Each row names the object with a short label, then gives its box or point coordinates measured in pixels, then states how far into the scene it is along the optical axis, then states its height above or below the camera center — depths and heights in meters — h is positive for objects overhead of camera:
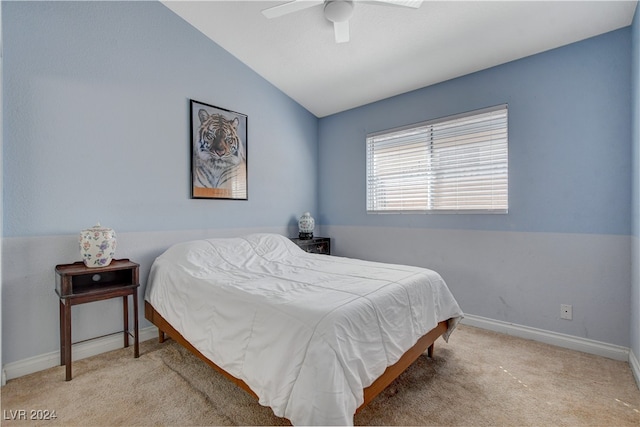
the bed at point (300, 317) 1.19 -0.57
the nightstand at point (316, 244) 3.55 -0.43
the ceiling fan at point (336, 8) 1.97 +1.43
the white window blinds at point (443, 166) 2.74 +0.48
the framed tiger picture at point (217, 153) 2.87 +0.60
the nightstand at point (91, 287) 1.92 -0.55
